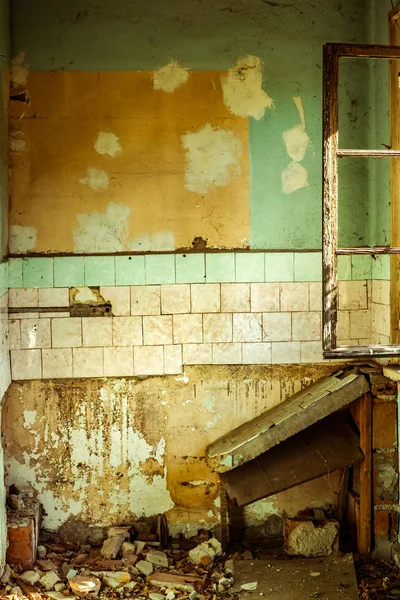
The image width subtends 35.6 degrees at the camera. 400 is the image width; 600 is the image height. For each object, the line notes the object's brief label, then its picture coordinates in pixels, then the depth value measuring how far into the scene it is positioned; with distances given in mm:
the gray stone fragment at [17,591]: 3382
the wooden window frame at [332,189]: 3186
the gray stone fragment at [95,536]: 4078
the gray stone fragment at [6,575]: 3459
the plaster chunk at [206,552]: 3801
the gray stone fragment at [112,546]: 3816
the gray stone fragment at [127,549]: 3855
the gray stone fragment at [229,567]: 3660
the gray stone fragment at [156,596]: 3412
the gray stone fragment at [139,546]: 3880
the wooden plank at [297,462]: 3695
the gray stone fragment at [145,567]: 3657
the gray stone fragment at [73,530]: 4090
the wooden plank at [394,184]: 3729
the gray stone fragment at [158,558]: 3754
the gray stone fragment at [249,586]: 3479
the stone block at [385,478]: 3836
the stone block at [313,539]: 3811
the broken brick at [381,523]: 3838
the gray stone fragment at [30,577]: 3520
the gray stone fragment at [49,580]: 3504
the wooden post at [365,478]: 3793
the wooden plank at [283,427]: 3619
